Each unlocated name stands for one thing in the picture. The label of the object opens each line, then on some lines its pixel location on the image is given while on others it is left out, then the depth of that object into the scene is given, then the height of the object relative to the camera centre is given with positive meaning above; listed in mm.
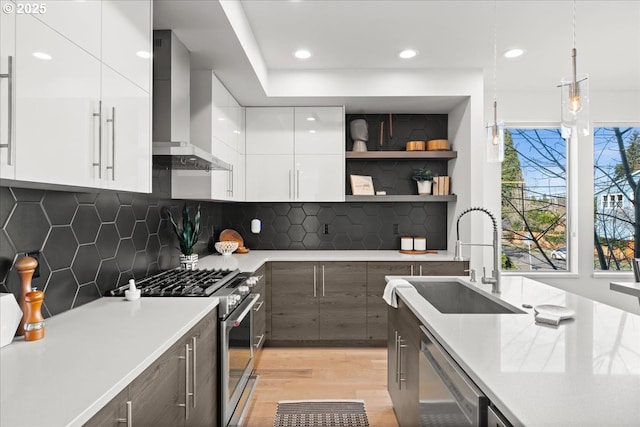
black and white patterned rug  2492 -1283
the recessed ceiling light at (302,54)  3346 +1362
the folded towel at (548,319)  1493 -388
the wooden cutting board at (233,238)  4137 -243
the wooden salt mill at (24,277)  1355 -216
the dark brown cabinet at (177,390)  1108 -600
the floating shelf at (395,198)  4168 +177
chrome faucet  2049 -302
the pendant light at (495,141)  2406 +447
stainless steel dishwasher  1085 -564
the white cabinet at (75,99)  1064 +381
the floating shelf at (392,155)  4180 +629
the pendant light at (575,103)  1786 +506
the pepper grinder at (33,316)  1336 -344
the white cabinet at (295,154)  4102 +624
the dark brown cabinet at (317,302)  3803 -826
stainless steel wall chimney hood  2340 +687
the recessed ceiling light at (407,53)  3354 +1369
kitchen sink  2348 -479
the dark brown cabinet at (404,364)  1835 -784
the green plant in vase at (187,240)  2934 -188
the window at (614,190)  4555 +291
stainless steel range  2055 -558
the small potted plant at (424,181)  4230 +362
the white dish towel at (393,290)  2252 -426
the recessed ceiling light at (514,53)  3332 +1371
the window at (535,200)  4555 +175
